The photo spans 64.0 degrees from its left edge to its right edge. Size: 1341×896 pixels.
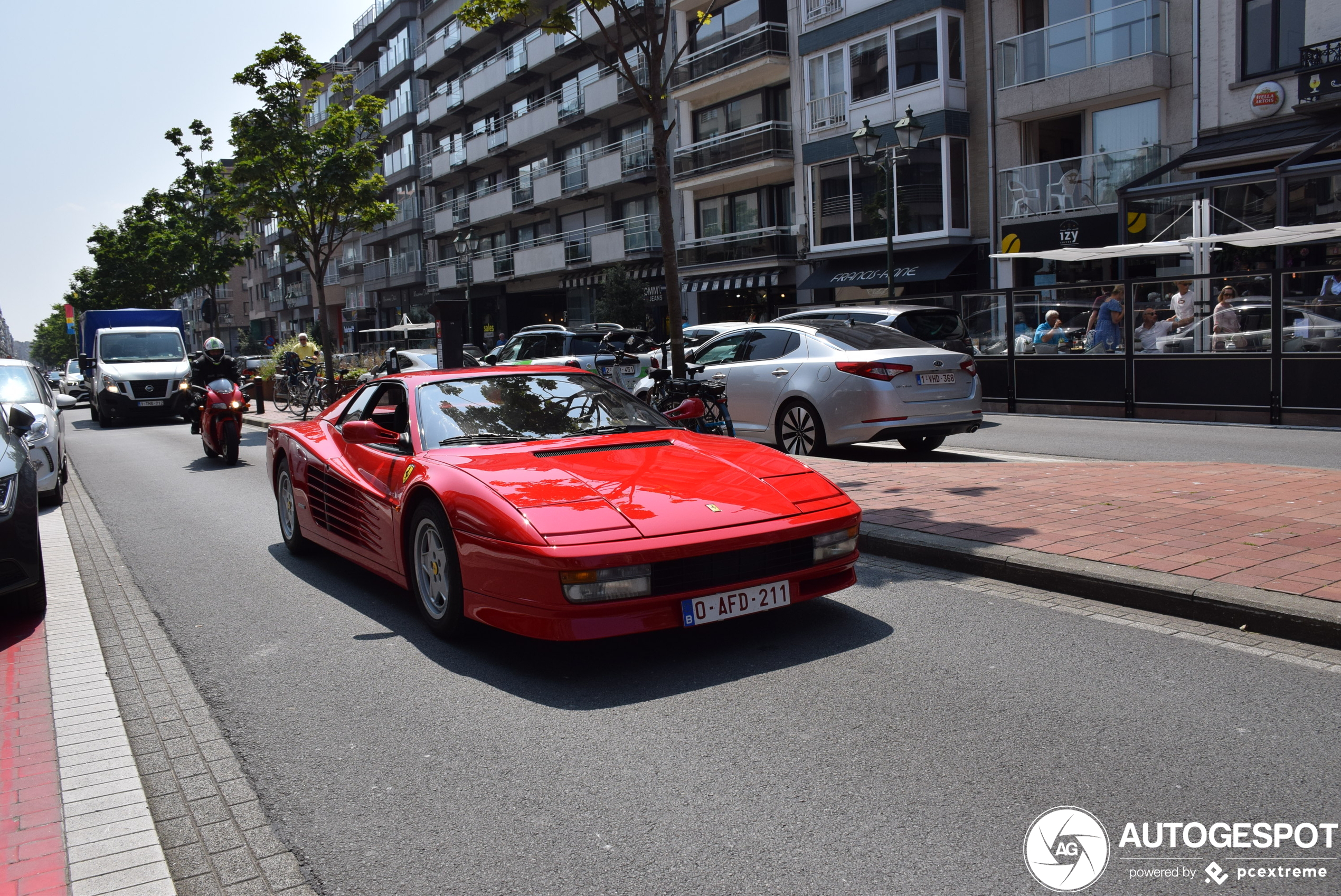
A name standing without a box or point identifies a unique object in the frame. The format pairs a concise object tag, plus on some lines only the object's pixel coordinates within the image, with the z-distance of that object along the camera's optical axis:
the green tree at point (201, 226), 41.22
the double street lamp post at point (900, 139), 20.39
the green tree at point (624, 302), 36.72
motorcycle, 14.30
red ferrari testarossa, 4.38
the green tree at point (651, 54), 11.34
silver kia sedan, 10.75
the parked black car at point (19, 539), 5.65
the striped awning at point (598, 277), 39.62
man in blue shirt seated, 16.70
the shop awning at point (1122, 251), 19.48
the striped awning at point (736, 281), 34.44
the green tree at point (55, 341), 156.12
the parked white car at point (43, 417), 10.78
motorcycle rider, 15.51
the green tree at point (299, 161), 23.09
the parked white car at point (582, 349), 14.91
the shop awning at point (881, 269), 28.55
